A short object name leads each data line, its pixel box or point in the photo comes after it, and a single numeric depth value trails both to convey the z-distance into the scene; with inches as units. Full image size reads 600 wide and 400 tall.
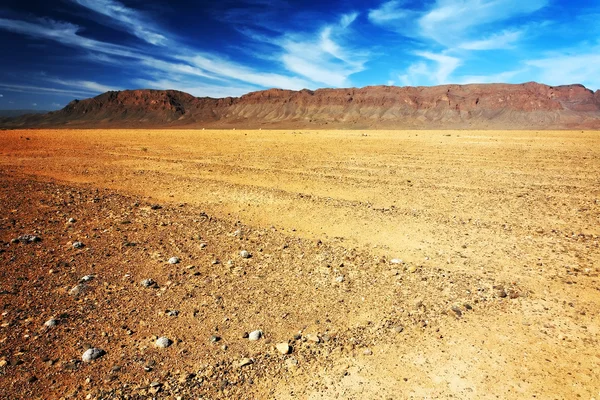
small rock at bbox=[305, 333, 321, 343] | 148.3
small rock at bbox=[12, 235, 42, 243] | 234.7
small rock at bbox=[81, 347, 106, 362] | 130.7
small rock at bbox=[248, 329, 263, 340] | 148.2
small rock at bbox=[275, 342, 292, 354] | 141.2
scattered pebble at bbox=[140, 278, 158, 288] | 186.1
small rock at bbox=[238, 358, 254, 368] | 133.2
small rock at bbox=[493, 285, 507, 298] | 183.8
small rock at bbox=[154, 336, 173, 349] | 140.8
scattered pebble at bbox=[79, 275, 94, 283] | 187.3
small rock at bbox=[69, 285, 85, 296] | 174.2
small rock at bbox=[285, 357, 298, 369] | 134.5
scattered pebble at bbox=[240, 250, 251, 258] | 228.4
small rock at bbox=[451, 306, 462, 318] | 166.8
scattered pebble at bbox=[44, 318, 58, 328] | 148.4
